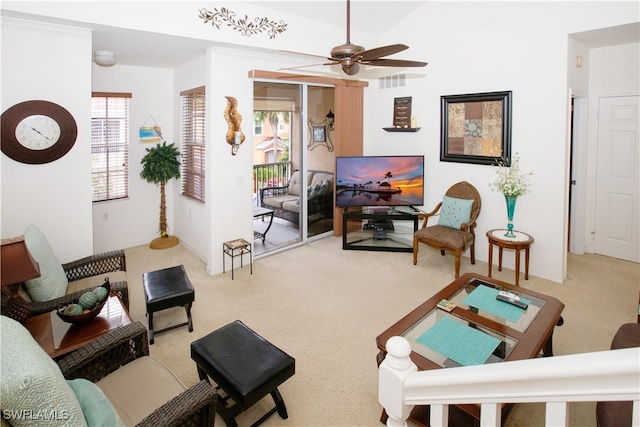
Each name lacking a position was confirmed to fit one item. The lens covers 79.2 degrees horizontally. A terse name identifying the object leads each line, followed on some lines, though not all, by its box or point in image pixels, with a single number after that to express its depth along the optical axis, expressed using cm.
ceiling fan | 278
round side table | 437
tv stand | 568
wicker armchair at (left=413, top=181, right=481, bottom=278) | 467
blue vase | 456
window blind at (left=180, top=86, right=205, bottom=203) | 534
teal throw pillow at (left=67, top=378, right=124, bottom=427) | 148
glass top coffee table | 242
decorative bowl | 250
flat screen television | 564
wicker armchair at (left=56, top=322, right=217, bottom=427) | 179
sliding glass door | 553
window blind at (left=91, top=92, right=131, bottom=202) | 540
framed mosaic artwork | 481
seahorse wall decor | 471
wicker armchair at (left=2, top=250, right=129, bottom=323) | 248
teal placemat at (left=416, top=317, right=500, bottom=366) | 241
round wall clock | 335
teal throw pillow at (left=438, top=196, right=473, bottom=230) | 498
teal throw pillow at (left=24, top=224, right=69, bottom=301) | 280
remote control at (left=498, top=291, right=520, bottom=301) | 308
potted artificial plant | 561
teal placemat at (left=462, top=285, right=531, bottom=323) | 290
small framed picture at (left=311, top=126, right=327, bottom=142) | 595
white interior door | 496
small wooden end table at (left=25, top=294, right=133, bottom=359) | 233
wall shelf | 571
